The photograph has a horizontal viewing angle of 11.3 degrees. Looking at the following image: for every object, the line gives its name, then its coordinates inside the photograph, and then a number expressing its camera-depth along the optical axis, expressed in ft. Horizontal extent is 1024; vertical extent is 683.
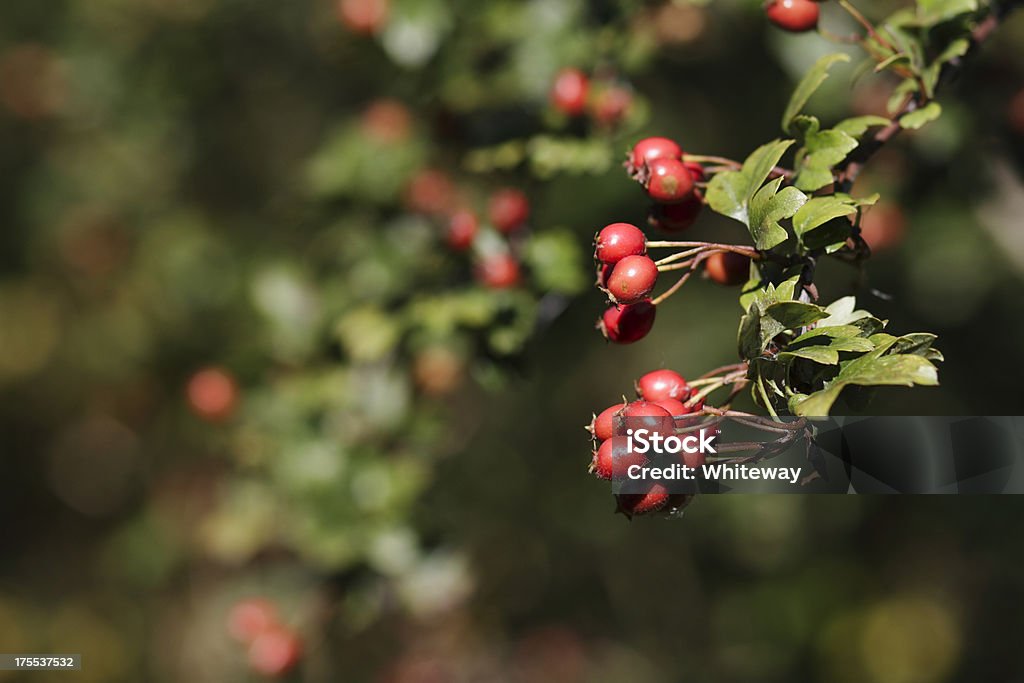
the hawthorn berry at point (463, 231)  3.48
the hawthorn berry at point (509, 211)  3.48
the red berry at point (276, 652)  3.68
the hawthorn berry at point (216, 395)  3.91
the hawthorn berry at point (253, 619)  3.79
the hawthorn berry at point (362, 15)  3.74
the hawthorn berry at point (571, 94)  3.46
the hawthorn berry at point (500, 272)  3.44
